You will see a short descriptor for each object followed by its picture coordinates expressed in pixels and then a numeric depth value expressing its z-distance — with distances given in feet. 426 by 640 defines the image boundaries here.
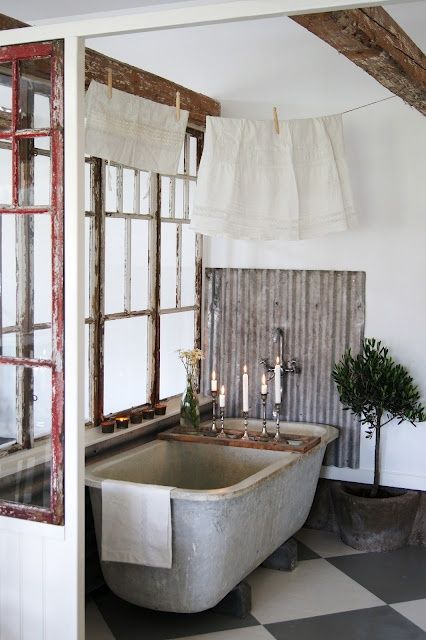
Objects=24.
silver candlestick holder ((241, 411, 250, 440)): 15.79
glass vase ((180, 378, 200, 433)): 16.26
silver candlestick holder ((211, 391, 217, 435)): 16.28
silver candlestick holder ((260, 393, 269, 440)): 15.96
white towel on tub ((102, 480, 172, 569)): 12.04
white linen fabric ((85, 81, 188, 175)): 12.66
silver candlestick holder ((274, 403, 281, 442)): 15.71
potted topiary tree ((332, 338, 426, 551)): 15.90
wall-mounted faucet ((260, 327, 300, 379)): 17.35
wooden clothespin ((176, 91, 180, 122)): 13.92
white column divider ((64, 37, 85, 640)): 9.91
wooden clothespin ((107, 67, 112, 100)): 12.75
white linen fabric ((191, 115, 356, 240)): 14.78
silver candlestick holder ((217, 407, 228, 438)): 15.90
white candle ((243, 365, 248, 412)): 15.58
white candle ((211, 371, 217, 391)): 16.31
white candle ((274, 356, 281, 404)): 16.07
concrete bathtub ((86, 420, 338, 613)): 12.16
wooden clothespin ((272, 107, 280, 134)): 15.10
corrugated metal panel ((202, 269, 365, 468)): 17.08
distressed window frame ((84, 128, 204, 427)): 14.39
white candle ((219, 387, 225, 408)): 15.66
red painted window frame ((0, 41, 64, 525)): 9.98
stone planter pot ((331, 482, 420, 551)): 15.98
